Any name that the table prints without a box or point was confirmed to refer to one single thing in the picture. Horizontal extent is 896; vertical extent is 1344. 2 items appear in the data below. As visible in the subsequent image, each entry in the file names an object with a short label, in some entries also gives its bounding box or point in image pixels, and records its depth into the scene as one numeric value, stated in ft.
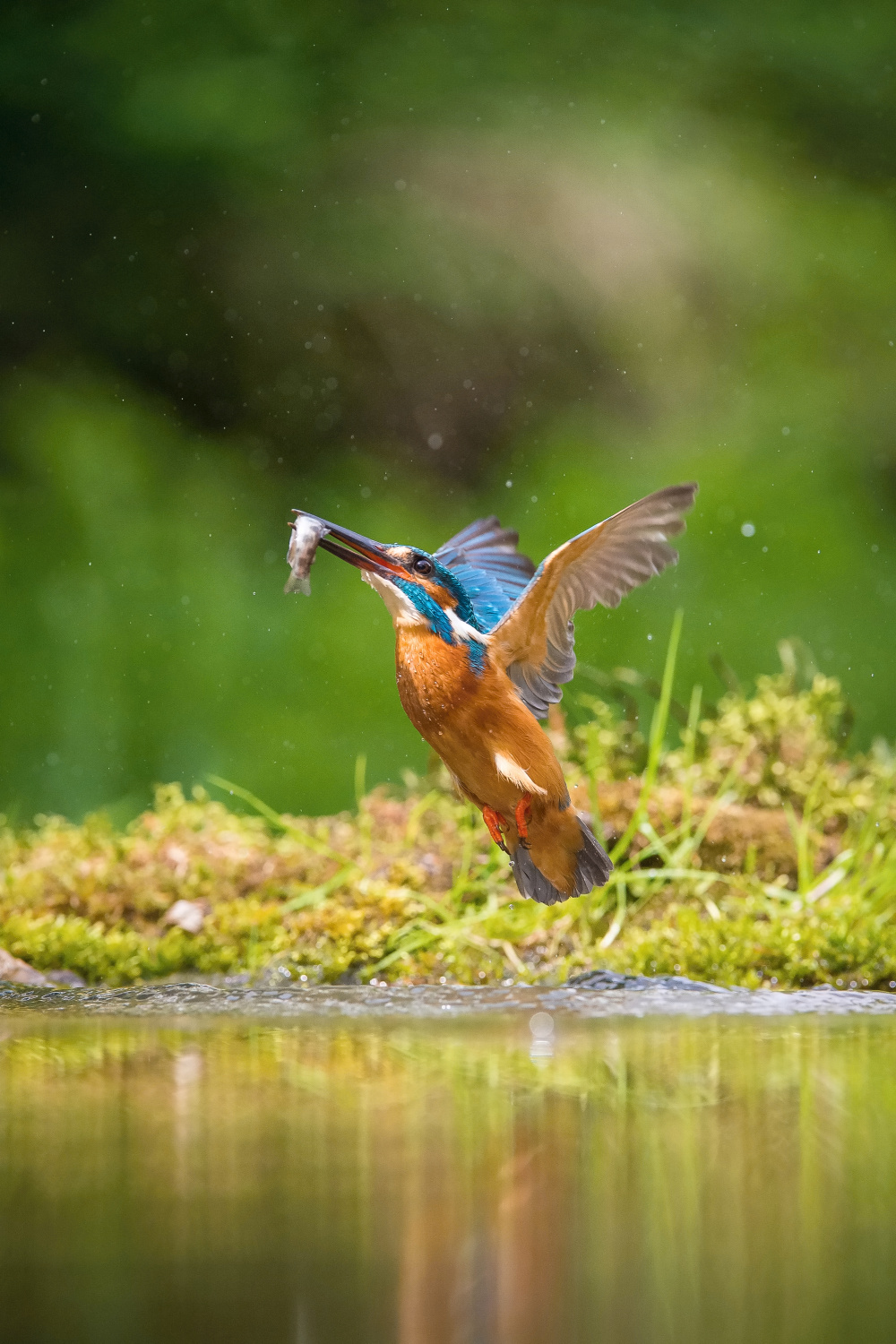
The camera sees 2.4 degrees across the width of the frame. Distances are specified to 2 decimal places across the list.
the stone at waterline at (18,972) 23.23
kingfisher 22.20
